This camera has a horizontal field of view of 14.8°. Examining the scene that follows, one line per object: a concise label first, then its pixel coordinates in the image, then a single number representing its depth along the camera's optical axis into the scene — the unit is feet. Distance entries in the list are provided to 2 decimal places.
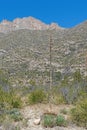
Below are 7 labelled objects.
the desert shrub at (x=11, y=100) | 45.82
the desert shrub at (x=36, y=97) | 51.65
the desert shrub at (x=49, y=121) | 37.65
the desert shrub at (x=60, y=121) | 37.88
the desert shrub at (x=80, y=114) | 38.34
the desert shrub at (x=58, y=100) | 51.37
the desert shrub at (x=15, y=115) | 39.65
